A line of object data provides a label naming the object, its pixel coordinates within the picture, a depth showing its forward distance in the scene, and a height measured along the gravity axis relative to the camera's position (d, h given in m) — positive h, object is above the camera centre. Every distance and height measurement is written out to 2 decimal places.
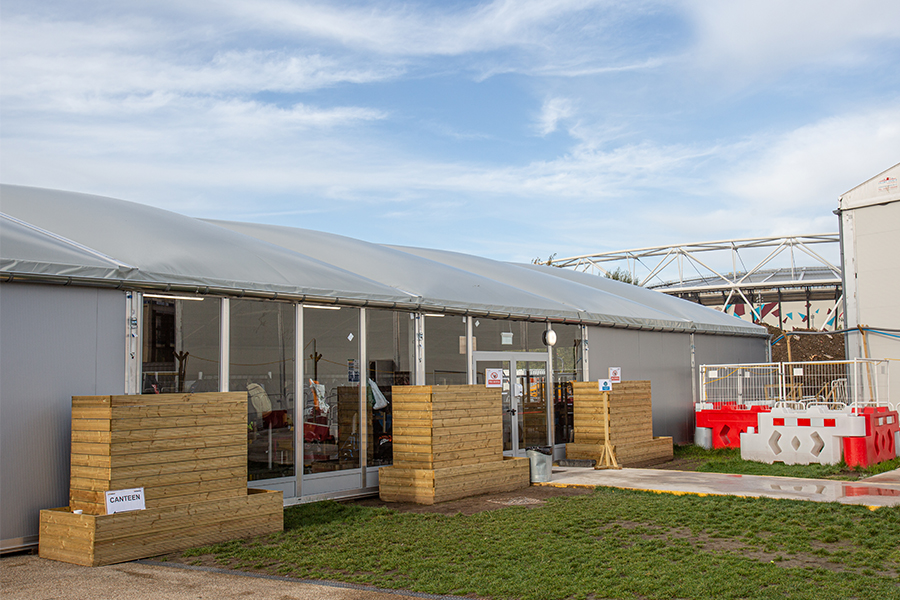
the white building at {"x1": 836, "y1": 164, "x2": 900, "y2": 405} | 18.28 +2.33
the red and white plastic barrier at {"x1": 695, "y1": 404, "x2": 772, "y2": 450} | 18.80 -1.34
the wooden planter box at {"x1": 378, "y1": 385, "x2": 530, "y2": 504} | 12.29 -1.22
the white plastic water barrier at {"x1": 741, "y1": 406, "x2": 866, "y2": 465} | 15.36 -1.37
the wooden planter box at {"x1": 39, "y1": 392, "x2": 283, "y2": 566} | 8.45 -1.14
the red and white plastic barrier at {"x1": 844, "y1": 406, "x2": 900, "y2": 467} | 15.14 -1.48
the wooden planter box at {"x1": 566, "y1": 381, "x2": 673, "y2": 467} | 16.50 -1.15
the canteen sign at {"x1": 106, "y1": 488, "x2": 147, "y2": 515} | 8.40 -1.33
